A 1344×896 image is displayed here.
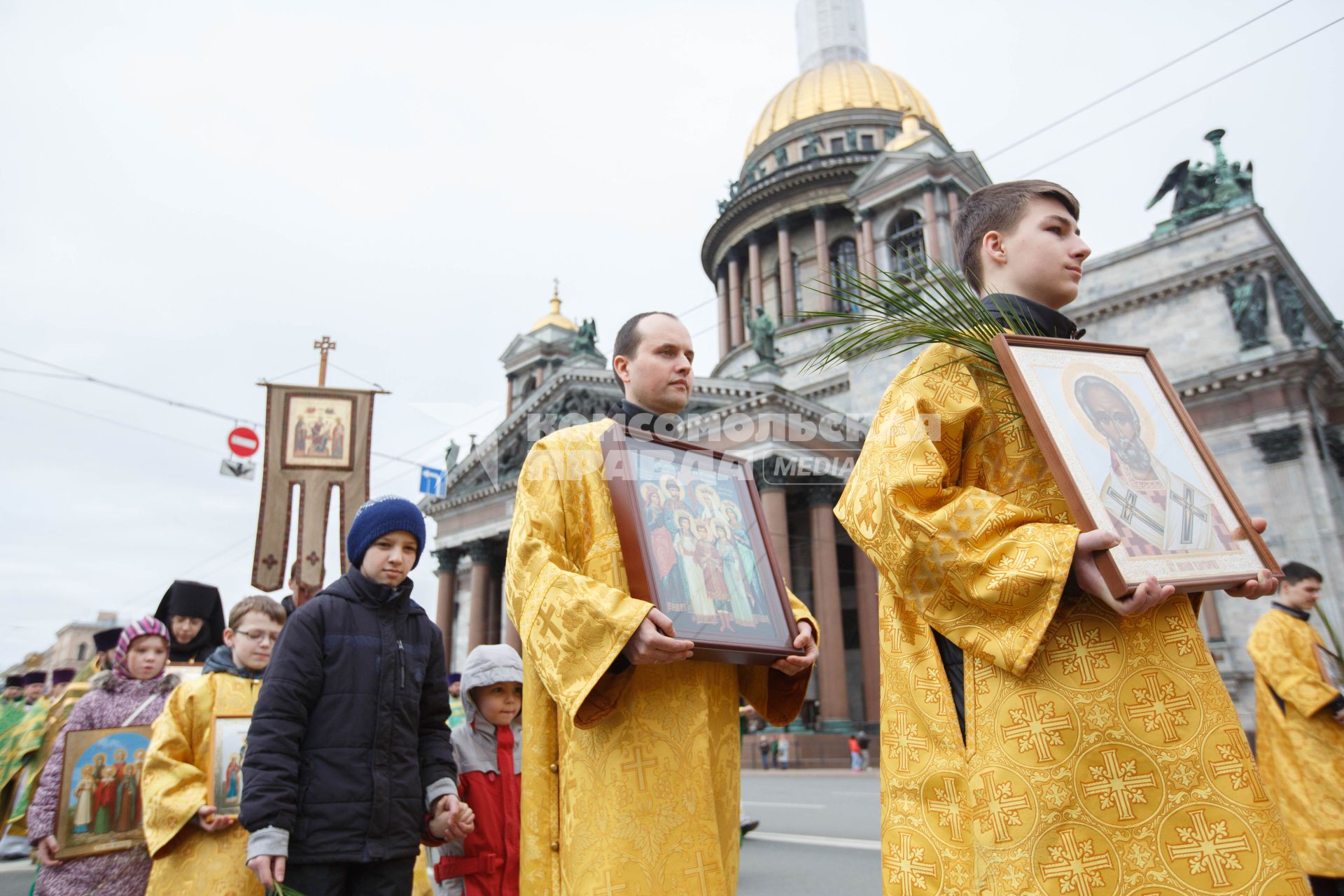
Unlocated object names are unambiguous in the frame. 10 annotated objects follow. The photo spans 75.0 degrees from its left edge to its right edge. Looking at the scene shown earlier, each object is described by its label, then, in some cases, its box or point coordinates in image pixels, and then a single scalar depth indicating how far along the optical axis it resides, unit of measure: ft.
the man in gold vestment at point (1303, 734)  15.15
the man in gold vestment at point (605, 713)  7.14
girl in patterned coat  12.29
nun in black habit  17.92
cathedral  66.59
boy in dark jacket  8.70
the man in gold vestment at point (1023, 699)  5.70
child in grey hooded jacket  11.43
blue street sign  72.59
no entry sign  59.36
